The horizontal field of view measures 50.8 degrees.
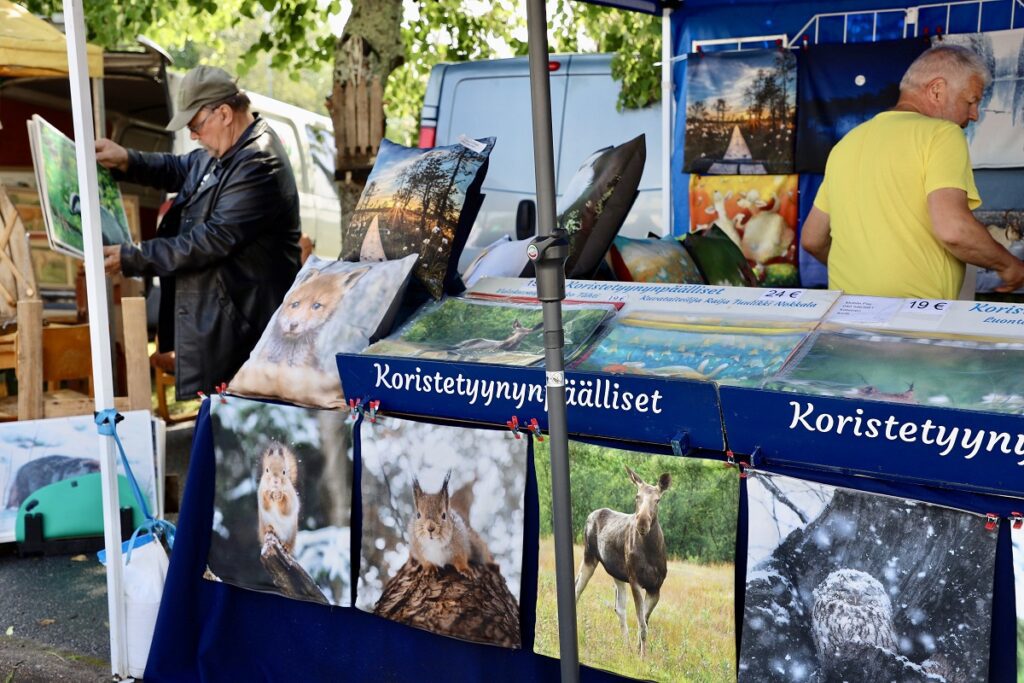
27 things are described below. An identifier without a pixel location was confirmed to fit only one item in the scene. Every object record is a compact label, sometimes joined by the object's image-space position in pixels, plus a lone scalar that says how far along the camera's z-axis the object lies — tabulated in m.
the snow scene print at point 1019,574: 1.74
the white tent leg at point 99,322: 2.79
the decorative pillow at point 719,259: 3.75
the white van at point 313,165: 9.80
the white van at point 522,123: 5.97
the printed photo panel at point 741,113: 5.23
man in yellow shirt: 2.56
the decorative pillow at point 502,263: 2.93
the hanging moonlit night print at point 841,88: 4.93
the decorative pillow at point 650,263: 3.36
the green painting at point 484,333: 2.35
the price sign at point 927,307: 2.16
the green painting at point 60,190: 3.13
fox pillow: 2.58
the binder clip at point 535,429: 2.26
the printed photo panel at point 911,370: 1.81
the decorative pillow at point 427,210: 2.69
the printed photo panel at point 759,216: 5.31
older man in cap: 3.71
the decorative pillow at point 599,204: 3.04
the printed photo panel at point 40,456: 4.05
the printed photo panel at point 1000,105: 4.65
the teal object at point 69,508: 4.10
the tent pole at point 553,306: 1.69
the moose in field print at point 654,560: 2.04
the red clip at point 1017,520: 1.74
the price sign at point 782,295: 2.35
